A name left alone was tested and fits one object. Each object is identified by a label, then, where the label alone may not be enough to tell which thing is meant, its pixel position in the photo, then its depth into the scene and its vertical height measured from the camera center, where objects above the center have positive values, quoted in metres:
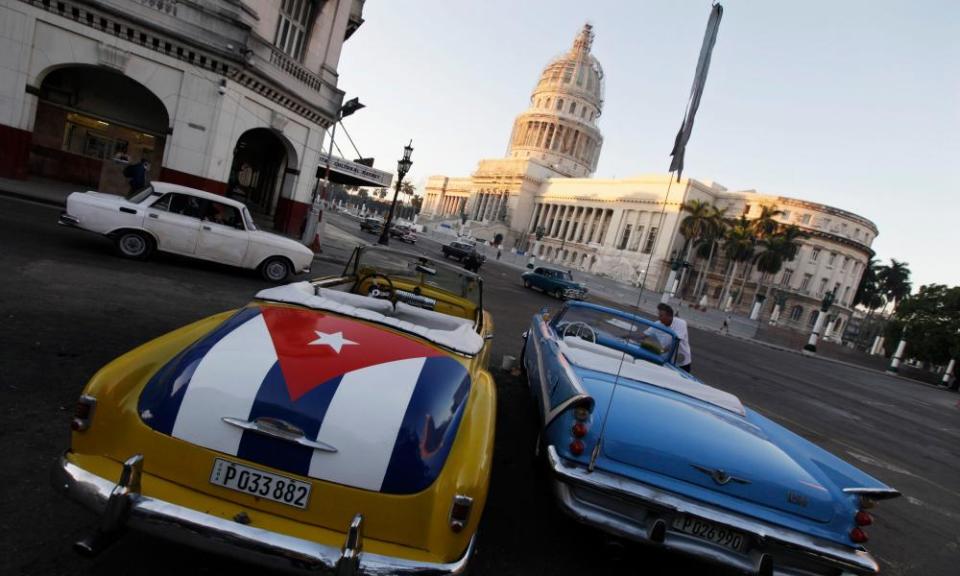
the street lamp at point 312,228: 15.53 -0.81
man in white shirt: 6.55 -0.42
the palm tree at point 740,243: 60.12 +8.46
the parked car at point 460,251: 29.66 -0.59
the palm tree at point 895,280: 79.88 +11.68
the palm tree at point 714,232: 63.12 +9.38
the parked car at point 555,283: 24.62 -0.88
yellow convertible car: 1.91 -1.09
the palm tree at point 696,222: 63.86 +10.19
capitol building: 67.56 +11.86
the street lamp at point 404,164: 21.23 +2.62
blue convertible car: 2.82 -1.06
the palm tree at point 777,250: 59.22 +8.80
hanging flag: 4.02 +1.79
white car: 7.92 -1.00
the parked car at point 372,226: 36.41 -0.60
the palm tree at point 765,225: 60.69 +11.47
